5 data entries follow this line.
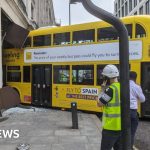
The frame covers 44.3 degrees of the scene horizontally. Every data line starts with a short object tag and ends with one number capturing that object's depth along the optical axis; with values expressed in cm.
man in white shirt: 365
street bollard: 518
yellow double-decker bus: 641
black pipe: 168
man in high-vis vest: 261
